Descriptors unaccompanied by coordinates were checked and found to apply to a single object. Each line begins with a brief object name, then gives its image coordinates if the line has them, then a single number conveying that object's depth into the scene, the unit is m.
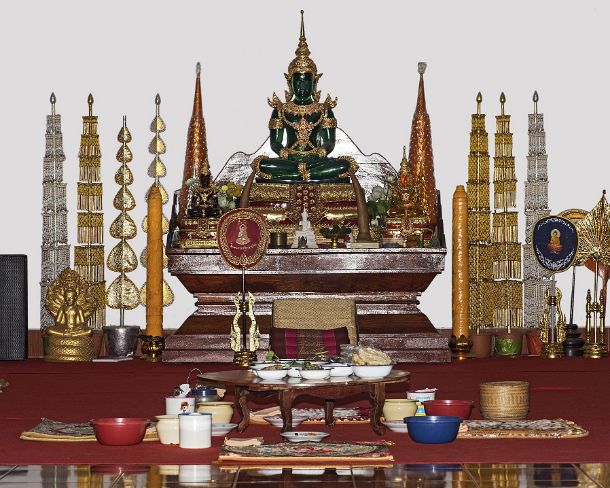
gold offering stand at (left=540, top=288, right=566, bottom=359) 11.09
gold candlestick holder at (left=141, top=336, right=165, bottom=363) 10.94
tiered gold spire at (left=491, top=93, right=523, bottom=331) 12.27
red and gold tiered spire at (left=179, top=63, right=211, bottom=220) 12.08
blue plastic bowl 6.69
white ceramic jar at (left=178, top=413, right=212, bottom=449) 6.66
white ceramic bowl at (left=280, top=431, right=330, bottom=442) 6.65
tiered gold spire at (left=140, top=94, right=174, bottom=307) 12.32
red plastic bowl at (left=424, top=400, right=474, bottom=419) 7.55
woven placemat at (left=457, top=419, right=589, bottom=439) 6.96
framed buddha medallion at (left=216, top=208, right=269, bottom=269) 10.82
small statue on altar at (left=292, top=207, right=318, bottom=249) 11.22
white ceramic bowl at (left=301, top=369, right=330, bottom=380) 7.05
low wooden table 6.97
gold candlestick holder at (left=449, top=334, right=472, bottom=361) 10.92
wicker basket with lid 7.66
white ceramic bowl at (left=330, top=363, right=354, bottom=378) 7.19
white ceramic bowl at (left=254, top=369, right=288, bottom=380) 7.10
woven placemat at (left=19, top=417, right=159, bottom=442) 6.90
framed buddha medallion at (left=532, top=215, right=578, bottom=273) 11.22
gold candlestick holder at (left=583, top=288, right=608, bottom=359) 11.16
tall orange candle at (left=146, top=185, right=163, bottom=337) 11.02
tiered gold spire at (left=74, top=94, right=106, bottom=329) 12.29
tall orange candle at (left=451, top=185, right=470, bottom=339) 11.00
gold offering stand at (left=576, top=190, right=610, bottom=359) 11.54
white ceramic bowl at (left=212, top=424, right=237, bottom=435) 7.15
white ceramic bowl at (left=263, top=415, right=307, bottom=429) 7.43
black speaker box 11.15
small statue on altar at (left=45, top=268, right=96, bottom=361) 11.20
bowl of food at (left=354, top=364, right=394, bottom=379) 7.16
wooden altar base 10.71
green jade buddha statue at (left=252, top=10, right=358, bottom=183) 12.29
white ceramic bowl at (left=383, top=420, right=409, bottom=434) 7.27
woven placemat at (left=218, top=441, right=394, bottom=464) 6.15
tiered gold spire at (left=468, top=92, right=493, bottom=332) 12.24
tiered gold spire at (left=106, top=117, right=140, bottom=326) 12.28
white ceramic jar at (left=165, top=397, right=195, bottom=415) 7.21
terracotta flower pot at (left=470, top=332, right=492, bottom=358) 11.42
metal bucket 11.62
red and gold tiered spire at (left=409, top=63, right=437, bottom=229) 12.10
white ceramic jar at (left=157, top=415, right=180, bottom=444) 6.80
